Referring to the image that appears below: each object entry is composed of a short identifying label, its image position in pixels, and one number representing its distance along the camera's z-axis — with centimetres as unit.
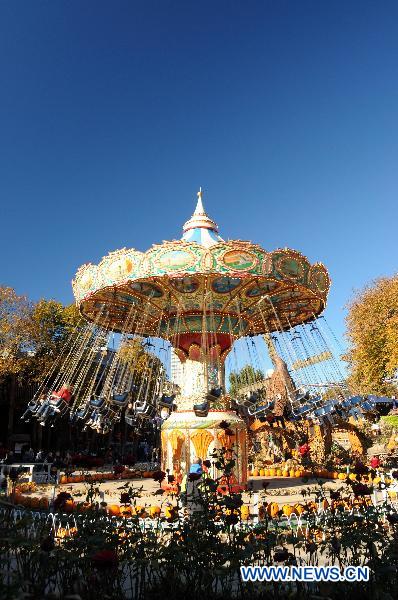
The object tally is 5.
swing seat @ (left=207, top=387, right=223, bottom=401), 1202
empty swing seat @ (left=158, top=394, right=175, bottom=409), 1323
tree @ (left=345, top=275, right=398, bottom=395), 2702
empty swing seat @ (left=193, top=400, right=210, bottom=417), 1205
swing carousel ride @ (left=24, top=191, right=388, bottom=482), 1284
